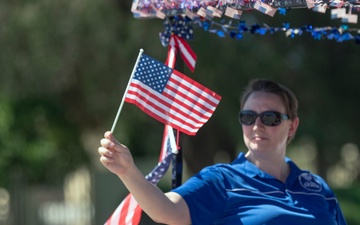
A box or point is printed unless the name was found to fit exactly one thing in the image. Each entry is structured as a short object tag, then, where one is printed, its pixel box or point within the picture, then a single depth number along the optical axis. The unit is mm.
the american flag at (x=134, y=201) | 8155
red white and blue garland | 7176
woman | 7262
